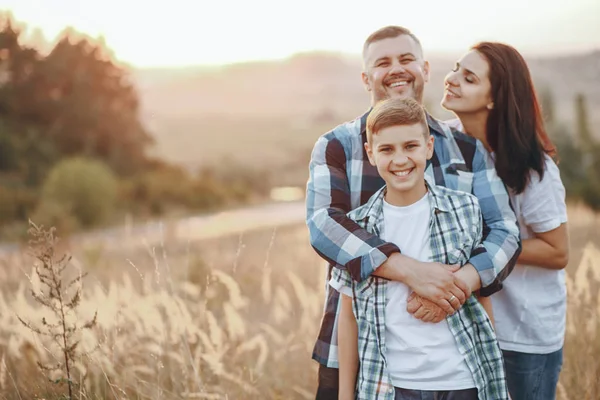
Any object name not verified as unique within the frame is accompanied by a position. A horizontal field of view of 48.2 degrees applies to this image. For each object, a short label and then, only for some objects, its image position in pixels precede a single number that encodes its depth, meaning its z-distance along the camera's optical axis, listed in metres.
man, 2.38
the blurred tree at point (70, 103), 23.95
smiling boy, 2.34
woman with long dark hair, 2.96
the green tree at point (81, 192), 19.13
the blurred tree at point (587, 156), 16.53
